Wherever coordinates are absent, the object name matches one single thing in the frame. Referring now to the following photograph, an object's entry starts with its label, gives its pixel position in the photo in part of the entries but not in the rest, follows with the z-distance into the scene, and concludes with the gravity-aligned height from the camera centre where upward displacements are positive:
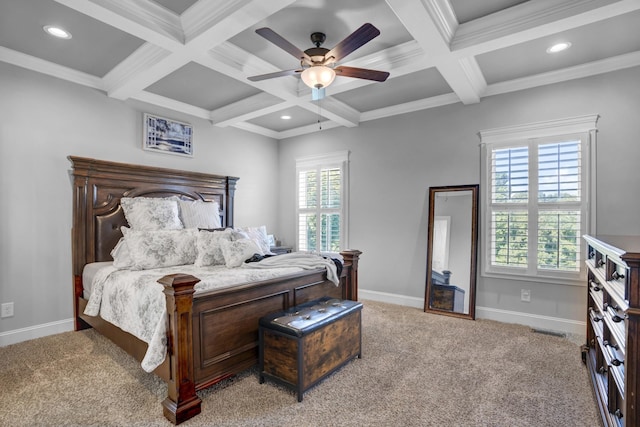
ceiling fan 2.26 +1.14
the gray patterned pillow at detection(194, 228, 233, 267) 3.08 -0.37
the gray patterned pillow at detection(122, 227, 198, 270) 2.92 -0.36
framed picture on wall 4.04 +0.92
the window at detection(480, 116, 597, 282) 3.32 +0.12
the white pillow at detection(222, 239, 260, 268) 3.01 -0.40
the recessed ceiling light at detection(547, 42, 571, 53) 2.87 +1.42
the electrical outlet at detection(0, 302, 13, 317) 3.01 -0.93
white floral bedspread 1.99 -0.63
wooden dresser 1.34 -0.60
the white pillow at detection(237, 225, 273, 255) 3.83 -0.34
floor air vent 3.28 -1.25
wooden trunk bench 2.11 -0.92
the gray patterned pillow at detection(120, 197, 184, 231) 3.54 -0.06
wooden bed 1.96 -0.66
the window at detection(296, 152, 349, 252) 5.04 +0.10
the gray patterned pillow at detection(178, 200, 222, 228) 3.92 -0.07
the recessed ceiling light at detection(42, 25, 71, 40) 2.64 +1.44
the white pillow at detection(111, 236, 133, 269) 2.91 -0.44
